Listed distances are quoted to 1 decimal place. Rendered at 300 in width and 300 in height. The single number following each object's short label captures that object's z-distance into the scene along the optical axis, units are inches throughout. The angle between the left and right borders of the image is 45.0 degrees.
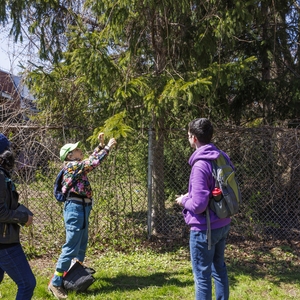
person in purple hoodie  112.1
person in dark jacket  108.6
